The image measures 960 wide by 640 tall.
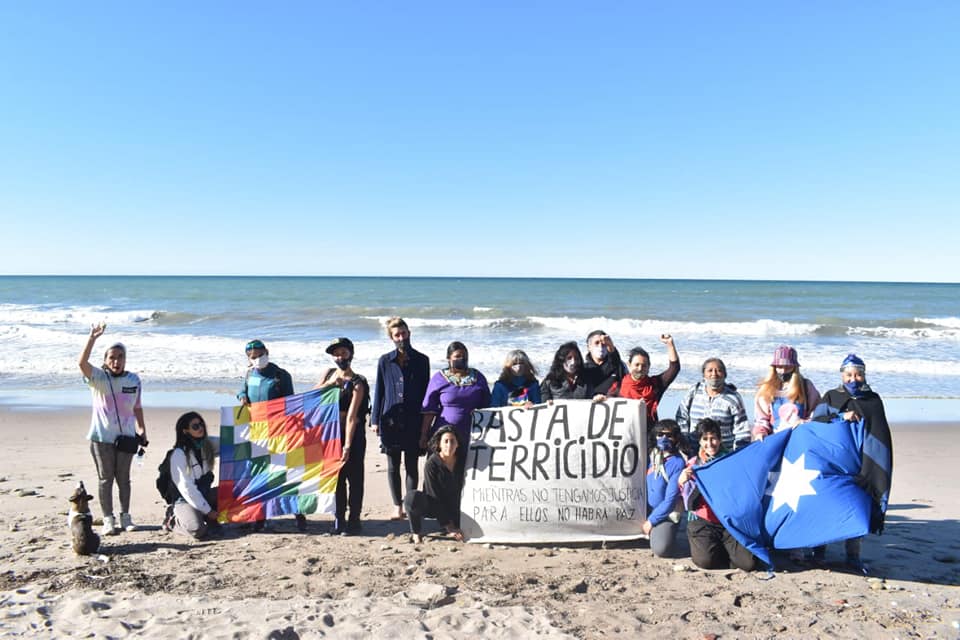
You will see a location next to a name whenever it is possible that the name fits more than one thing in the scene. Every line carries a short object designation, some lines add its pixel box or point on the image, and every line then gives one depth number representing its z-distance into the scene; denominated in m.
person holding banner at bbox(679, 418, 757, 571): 4.66
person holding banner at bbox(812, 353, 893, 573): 4.49
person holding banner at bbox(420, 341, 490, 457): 5.54
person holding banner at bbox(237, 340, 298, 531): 5.74
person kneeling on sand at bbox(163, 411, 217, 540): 5.29
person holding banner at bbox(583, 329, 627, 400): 5.68
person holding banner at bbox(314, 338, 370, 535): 5.53
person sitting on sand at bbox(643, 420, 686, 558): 4.92
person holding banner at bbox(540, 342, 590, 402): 5.59
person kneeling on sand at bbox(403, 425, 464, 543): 5.27
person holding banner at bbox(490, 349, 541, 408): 5.58
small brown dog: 4.76
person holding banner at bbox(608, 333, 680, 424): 5.34
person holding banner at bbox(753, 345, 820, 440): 5.04
